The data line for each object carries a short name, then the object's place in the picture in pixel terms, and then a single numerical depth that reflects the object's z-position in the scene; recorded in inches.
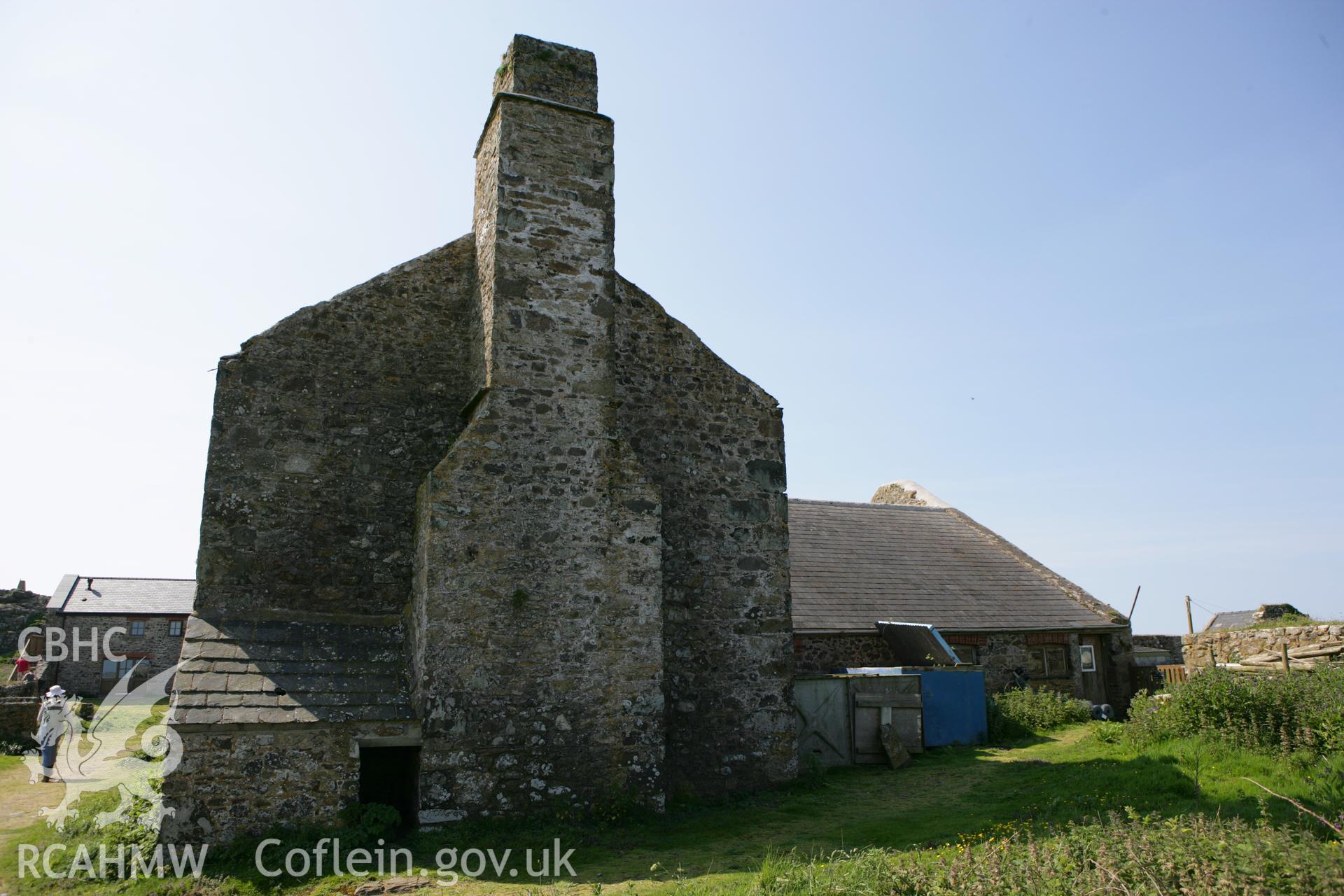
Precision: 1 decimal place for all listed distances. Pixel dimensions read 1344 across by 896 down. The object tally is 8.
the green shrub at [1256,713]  354.6
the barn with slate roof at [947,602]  660.1
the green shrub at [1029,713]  580.1
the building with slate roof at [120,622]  1146.7
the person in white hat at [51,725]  499.5
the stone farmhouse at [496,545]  324.2
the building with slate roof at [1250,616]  889.3
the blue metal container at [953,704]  547.5
